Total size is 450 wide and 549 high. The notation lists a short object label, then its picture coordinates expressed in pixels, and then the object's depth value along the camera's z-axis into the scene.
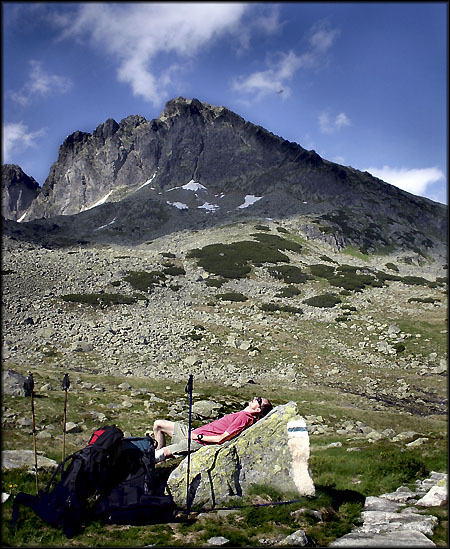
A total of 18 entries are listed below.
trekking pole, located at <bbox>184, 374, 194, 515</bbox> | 7.70
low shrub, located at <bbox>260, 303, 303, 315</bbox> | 39.19
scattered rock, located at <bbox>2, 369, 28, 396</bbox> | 14.91
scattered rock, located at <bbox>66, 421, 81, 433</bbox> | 12.48
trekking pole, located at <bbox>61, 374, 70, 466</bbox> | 9.24
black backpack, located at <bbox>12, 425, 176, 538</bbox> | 6.63
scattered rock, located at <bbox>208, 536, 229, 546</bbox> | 6.11
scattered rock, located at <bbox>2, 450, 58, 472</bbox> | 8.94
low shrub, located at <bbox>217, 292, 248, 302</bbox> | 41.97
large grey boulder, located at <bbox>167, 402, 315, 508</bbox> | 8.05
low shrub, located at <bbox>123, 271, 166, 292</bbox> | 42.69
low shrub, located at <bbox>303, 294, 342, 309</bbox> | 41.81
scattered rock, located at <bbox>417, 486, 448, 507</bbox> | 7.36
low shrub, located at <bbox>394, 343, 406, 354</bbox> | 29.61
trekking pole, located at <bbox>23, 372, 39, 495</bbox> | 8.61
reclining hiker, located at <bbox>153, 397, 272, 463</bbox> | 9.35
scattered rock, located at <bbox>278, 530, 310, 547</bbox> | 6.01
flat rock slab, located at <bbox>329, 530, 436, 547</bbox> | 5.38
